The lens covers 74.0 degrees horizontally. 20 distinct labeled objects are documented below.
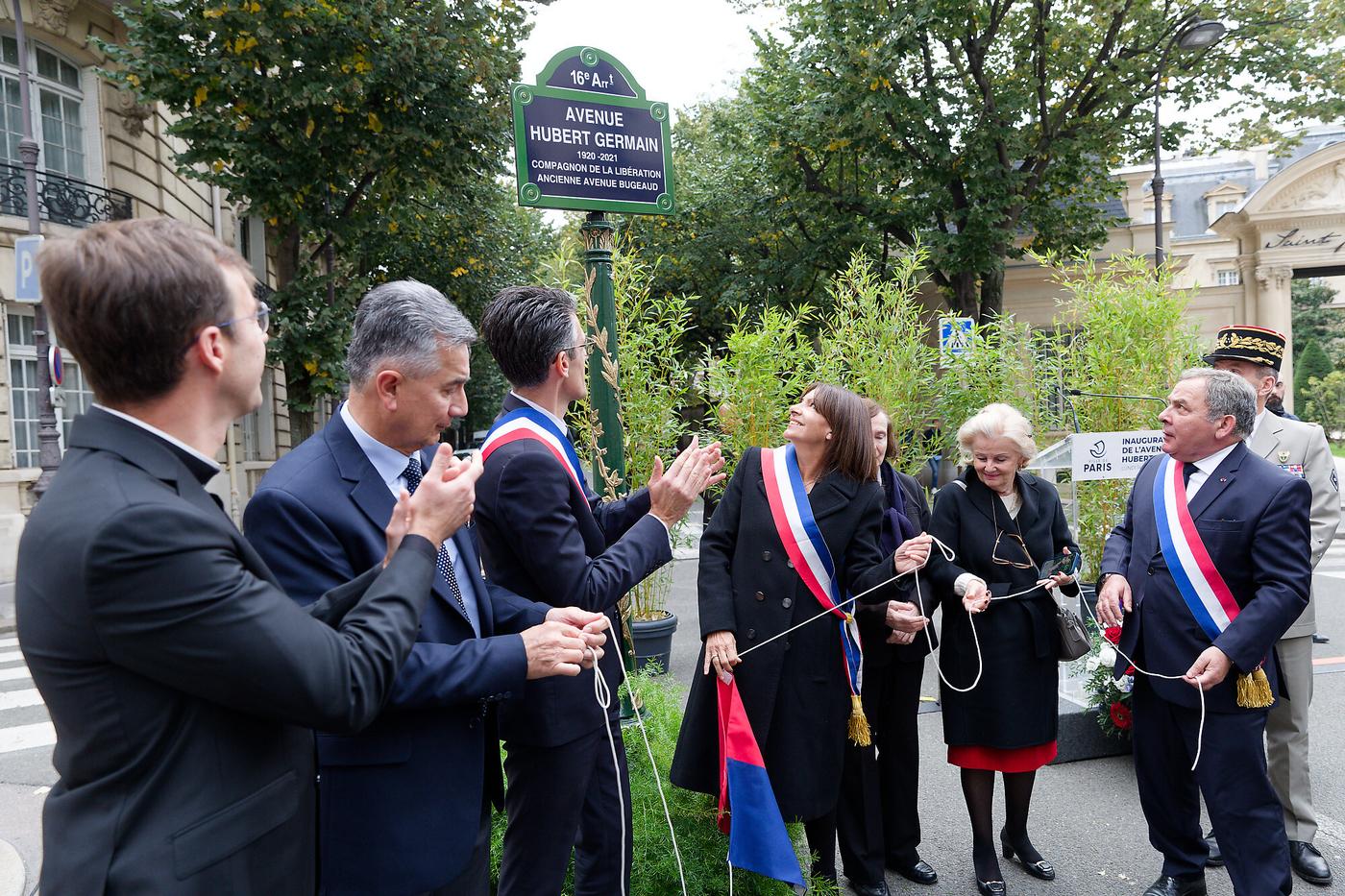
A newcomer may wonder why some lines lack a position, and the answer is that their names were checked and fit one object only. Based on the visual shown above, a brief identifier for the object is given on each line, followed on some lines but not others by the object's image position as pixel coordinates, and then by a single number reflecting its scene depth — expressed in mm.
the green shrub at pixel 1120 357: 5852
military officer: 3641
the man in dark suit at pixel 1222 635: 2982
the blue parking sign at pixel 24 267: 8662
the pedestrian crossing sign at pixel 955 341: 6922
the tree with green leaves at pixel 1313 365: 47094
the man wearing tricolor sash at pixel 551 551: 2221
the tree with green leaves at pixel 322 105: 9781
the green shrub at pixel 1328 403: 41750
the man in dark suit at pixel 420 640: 1672
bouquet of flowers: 4621
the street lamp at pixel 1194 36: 11898
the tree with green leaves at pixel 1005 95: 13125
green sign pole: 3990
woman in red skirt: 3467
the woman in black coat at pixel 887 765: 3488
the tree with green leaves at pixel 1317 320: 52228
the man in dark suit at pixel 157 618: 1198
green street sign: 3656
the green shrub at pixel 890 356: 6684
